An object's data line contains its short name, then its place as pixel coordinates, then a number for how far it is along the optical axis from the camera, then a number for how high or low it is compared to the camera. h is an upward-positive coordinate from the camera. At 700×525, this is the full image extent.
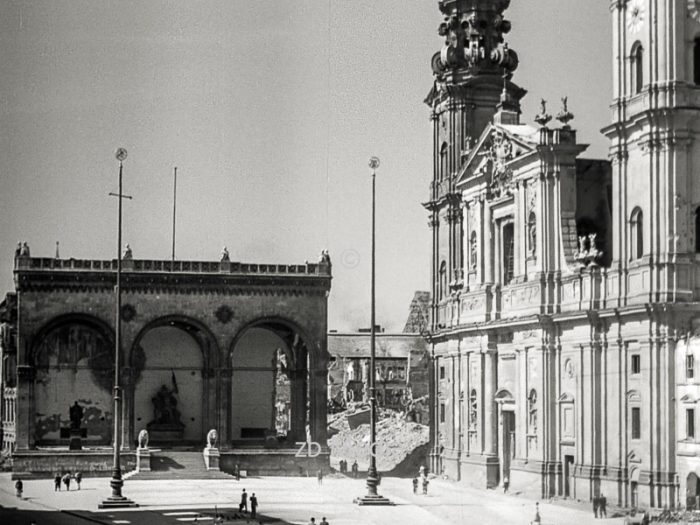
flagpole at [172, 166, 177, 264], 60.02 +10.18
